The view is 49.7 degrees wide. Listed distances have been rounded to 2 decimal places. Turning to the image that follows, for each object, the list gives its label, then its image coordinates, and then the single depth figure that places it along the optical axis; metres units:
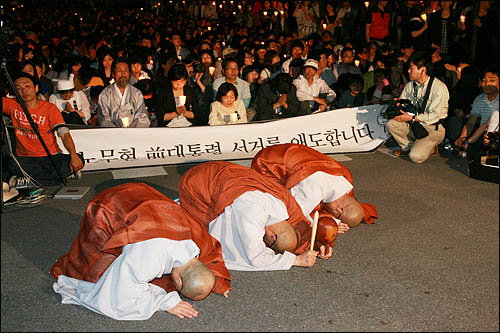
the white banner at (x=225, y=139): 6.04
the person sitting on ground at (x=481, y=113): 6.11
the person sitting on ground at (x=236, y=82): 7.38
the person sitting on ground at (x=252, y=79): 7.87
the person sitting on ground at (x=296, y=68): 8.27
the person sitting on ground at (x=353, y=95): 7.75
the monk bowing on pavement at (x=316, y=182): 3.96
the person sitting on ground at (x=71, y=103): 6.45
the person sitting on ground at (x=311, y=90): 7.75
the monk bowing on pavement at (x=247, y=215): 3.40
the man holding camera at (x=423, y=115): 6.40
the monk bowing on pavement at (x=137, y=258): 2.87
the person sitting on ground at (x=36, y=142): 5.16
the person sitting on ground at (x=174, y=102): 6.79
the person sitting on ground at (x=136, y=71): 7.85
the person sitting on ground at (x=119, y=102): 6.59
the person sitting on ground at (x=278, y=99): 7.31
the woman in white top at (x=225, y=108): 6.46
